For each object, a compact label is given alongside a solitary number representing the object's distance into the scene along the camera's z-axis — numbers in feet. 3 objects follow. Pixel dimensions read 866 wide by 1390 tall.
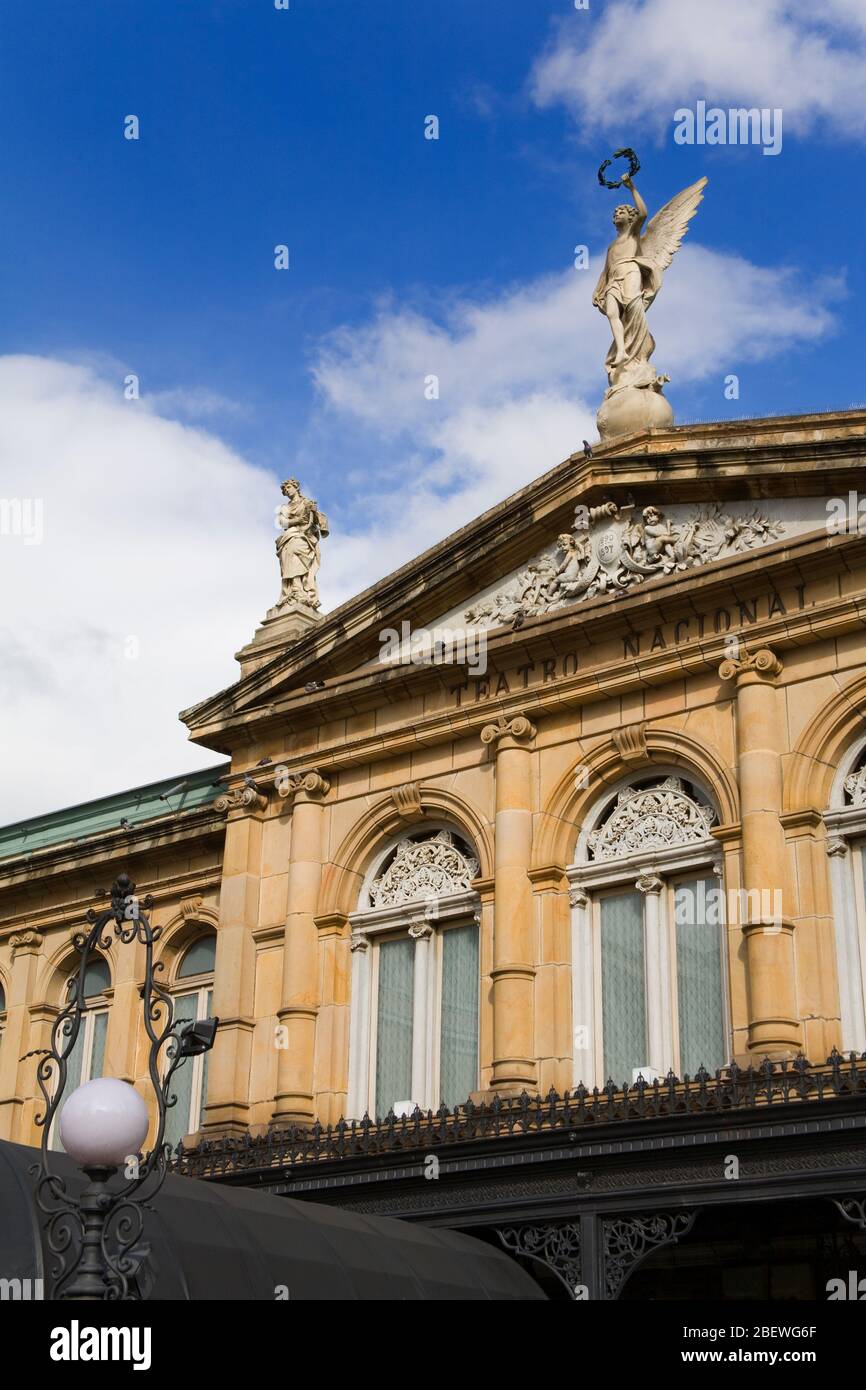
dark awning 42.37
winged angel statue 72.69
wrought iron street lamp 33.40
